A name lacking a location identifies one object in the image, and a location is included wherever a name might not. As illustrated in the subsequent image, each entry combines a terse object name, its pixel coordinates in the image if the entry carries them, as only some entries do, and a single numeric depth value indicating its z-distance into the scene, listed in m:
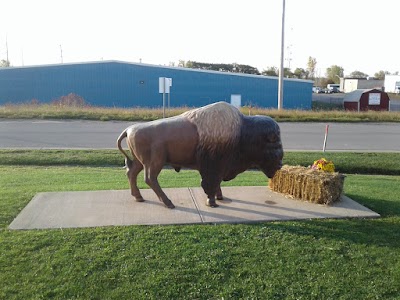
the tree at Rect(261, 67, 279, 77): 64.03
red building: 37.44
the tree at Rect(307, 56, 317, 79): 87.39
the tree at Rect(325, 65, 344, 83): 102.00
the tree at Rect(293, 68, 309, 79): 73.72
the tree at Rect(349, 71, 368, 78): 108.19
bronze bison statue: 5.65
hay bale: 6.37
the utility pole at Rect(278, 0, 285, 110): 26.75
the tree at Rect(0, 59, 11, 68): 65.89
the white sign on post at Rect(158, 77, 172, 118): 19.33
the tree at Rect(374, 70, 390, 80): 103.31
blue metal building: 35.31
